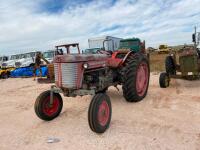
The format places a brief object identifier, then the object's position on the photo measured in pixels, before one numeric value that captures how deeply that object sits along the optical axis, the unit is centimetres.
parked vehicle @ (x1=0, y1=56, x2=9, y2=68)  1474
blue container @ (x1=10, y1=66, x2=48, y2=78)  1061
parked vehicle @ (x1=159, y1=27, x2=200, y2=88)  520
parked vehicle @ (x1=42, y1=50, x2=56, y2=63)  1219
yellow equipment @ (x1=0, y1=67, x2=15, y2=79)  1096
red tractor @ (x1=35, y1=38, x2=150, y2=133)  290
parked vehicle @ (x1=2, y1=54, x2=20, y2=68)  1310
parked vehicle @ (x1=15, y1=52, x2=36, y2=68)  1192
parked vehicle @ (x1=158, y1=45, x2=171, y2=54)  2664
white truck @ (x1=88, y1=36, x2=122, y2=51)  1023
